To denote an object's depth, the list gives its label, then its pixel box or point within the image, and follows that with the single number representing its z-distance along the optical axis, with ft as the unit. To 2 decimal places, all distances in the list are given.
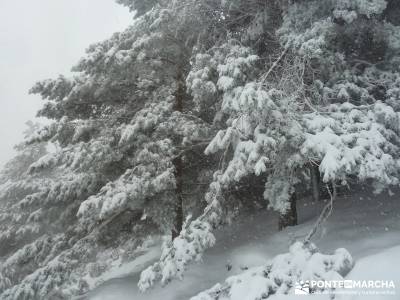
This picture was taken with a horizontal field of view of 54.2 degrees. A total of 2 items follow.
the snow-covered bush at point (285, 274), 19.12
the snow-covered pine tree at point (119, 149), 30.22
